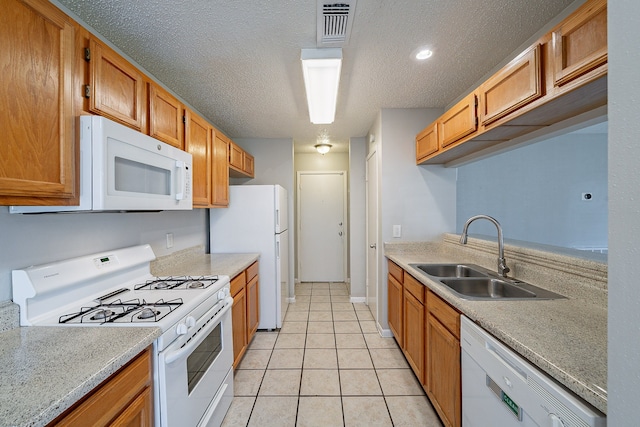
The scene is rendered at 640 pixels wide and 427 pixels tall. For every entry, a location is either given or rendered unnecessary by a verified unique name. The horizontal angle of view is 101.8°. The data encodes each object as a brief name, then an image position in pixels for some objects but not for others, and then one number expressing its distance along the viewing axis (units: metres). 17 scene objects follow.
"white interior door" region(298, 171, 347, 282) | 4.84
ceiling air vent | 1.31
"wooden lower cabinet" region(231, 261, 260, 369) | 2.13
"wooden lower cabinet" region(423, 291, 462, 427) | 1.35
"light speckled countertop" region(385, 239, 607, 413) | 0.72
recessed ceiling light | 1.76
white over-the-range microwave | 1.10
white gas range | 1.10
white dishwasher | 0.71
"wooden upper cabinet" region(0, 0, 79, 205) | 0.86
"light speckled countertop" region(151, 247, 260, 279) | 2.06
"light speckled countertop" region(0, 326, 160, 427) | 0.65
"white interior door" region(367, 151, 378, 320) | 3.04
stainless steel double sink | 1.42
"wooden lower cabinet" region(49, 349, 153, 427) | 0.74
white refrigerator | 2.89
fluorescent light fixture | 1.71
